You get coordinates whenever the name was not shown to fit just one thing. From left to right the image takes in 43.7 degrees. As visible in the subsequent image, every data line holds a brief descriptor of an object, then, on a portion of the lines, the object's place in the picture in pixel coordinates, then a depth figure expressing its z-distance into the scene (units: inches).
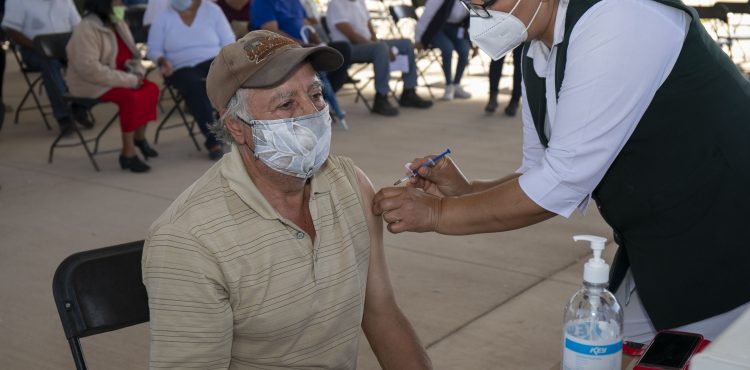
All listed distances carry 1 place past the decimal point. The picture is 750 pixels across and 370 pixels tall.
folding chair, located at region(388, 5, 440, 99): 415.5
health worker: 70.2
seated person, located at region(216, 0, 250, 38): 366.9
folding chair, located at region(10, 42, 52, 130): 331.9
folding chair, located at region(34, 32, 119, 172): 277.3
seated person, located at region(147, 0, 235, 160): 279.9
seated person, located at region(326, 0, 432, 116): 348.8
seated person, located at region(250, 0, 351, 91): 316.8
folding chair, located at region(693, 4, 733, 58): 401.0
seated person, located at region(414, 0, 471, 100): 367.6
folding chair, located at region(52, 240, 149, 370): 81.7
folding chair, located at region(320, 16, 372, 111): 348.3
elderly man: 74.9
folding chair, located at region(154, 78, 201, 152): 292.2
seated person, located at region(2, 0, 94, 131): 325.4
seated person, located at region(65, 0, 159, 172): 261.7
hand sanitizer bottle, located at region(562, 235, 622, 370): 57.9
